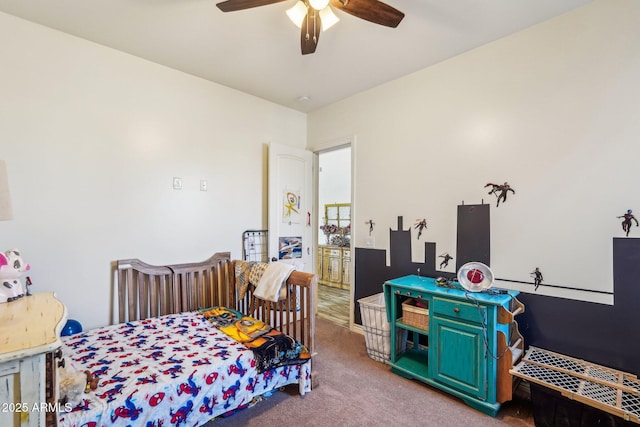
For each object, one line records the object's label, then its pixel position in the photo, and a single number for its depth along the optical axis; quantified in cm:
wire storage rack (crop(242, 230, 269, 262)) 328
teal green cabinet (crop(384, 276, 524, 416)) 188
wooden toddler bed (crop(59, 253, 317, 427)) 149
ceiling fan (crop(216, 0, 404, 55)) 161
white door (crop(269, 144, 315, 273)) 338
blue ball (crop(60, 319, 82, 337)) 211
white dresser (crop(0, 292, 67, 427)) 92
